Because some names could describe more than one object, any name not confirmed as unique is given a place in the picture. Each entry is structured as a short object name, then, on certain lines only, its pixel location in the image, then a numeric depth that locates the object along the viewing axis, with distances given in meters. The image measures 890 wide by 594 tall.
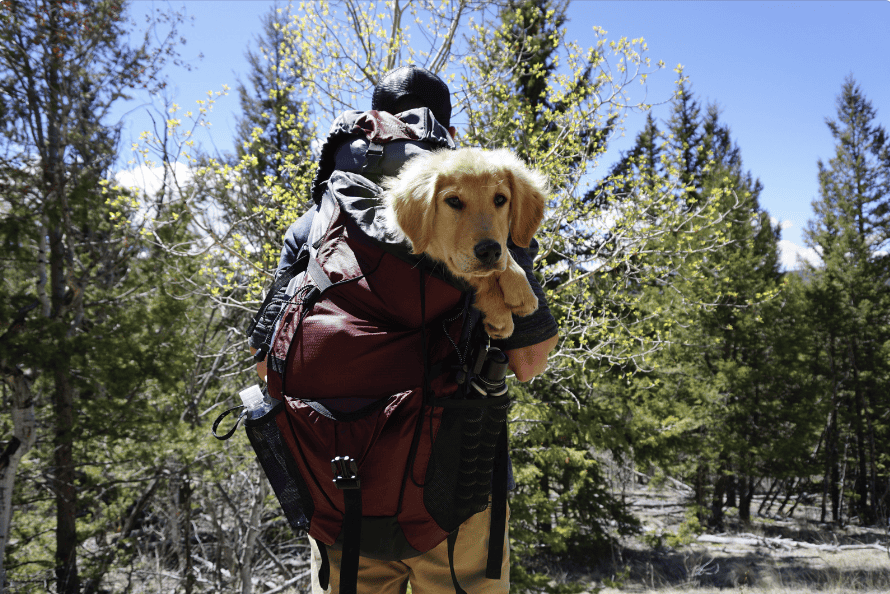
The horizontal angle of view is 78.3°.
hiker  1.25
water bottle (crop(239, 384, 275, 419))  1.29
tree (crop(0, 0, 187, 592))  6.07
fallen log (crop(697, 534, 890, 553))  15.28
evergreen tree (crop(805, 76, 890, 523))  18.33
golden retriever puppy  1.14
